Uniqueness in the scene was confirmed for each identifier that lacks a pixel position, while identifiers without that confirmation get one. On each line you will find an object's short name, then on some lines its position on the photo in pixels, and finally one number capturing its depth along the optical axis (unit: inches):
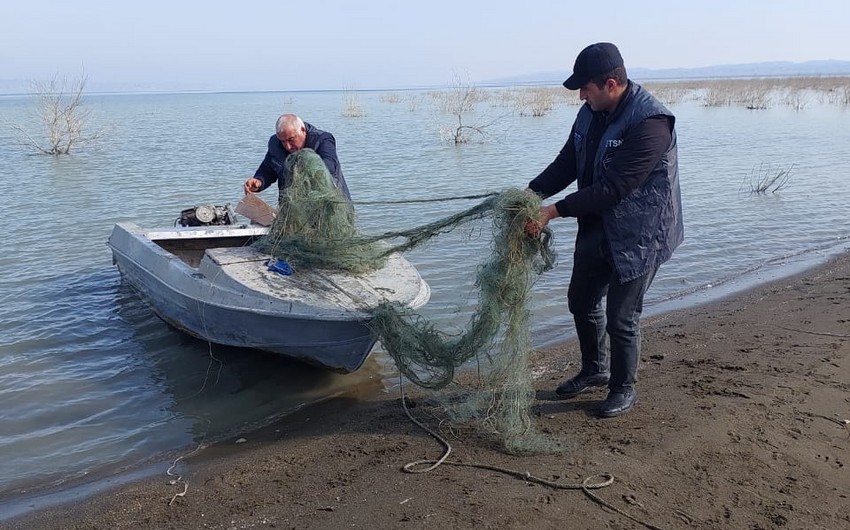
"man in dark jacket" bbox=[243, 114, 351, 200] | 255.3
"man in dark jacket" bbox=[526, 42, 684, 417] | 148.3
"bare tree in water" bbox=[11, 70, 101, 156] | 873.5
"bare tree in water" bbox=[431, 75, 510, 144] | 986.7
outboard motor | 319.0
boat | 204.8
